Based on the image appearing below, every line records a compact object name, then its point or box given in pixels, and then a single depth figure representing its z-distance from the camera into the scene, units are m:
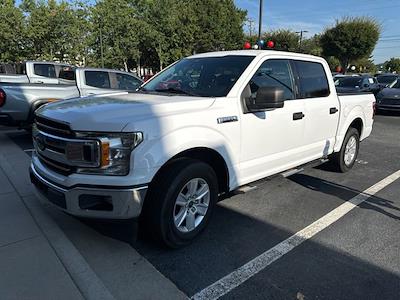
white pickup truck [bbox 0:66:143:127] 7.74
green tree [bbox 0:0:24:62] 27.95
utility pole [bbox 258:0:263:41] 16.15
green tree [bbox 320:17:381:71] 40.56
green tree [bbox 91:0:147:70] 32.06
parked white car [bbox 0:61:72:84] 12.37
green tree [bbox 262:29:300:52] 39.96
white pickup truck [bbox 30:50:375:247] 2.97
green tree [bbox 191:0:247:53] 37.62
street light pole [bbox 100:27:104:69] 30.20
